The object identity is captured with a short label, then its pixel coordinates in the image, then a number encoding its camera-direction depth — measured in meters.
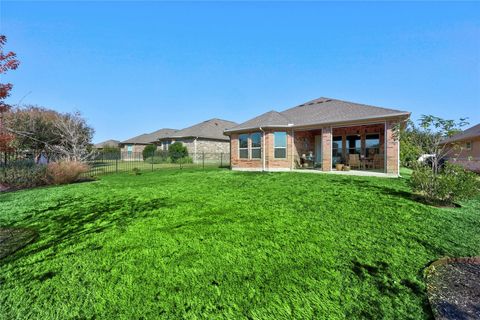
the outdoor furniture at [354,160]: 14.05
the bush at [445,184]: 5.89
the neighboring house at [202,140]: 28.50
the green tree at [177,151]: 27.18
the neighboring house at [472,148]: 17.06
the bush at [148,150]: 31.20
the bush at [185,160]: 26.75
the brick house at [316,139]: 12.44
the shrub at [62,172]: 11.84
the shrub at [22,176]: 11.47
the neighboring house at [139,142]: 38.69
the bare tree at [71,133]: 18.00
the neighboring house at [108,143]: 54.50
